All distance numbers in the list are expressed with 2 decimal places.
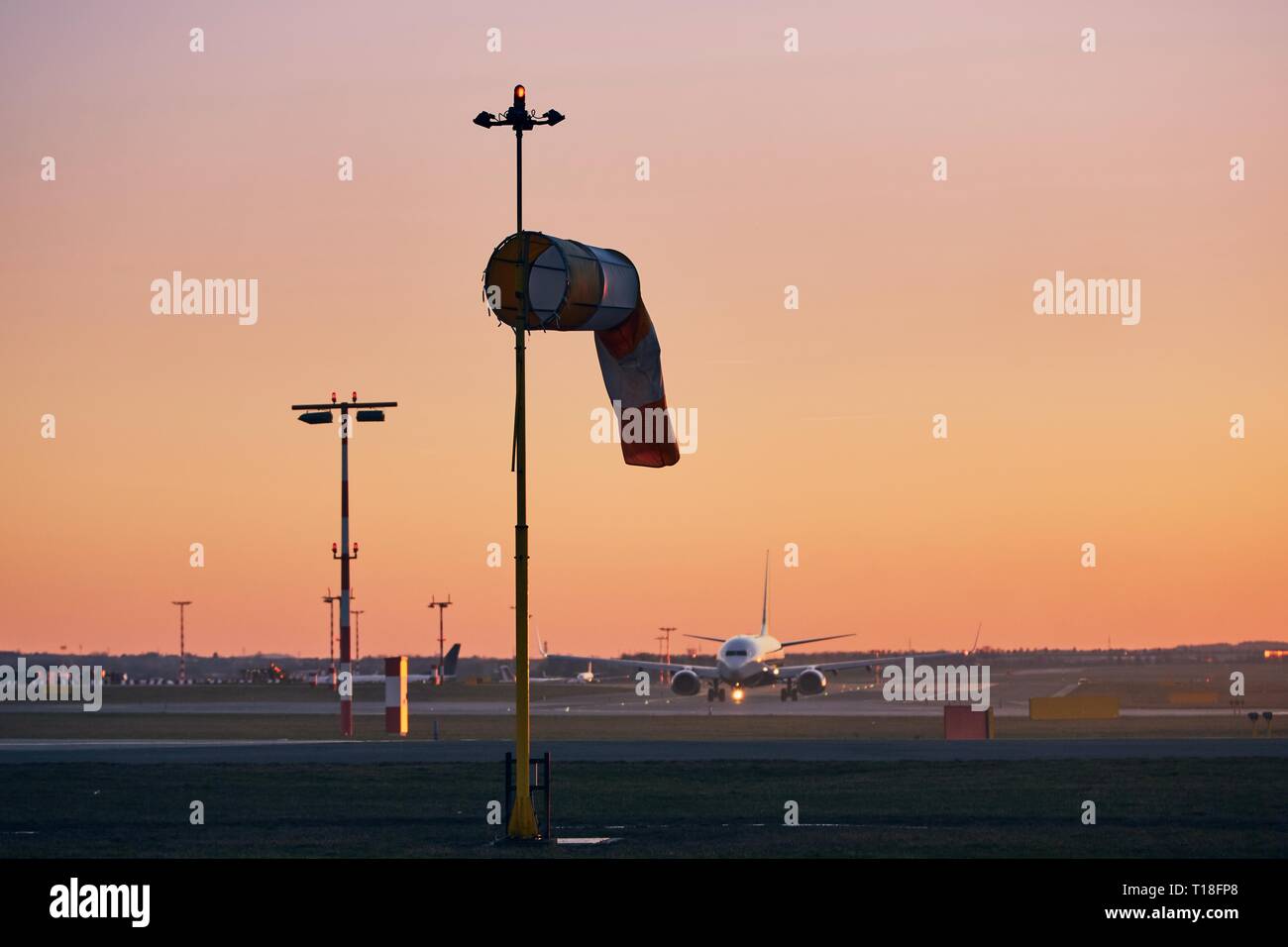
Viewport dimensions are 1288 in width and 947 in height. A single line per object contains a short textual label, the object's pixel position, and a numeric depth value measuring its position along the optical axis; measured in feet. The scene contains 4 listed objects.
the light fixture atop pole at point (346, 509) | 242.99
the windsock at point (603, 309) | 92.63
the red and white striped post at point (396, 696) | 249.96
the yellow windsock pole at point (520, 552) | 94.68
